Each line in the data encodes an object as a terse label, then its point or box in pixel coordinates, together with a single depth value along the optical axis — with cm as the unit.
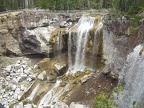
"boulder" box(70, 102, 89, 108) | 3619
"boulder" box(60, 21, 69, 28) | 4952
